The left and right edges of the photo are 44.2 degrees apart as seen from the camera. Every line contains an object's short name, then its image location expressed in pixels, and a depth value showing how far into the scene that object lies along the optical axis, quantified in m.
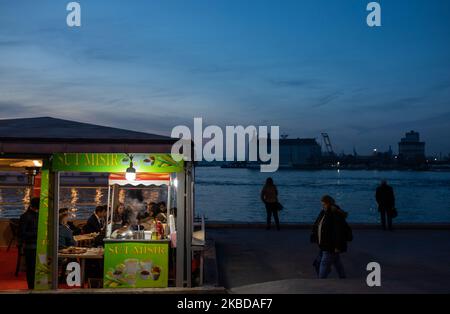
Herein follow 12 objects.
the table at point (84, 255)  8.95
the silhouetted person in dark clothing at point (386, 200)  17.12
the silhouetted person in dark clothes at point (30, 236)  8.82
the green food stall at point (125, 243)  8.51
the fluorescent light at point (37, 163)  11.22
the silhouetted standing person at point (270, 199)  17.30
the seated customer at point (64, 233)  9.33
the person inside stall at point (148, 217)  10.74
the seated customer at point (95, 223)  11.66
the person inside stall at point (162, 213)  11.91
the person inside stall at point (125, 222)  9.56
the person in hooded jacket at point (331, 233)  8.87
